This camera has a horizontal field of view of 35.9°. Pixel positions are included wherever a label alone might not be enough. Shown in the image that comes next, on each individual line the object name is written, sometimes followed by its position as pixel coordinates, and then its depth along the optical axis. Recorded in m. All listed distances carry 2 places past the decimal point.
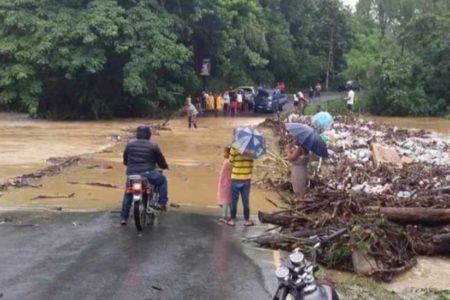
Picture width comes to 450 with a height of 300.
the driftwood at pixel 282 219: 10.28
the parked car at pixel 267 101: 44.94
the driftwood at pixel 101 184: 15.52
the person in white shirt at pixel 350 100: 44.12
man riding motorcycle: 10.88
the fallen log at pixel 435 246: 9.76
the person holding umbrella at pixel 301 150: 12.48
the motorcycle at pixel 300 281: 5.13
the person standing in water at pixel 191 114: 32.47
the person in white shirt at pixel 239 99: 44.34
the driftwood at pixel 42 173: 15.17
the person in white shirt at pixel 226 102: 43.91
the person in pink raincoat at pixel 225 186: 11.97
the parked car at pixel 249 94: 46.38
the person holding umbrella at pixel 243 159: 11.30
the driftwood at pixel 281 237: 9.74
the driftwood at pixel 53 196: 13.90
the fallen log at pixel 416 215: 10.05
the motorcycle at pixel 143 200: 10.36
